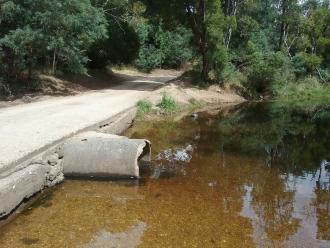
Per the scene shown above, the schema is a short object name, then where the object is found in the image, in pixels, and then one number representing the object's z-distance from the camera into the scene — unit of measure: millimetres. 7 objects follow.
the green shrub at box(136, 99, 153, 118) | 18422
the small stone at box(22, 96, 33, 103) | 18672
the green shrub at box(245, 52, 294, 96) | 29250
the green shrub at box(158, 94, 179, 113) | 20377
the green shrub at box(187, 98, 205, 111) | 23350
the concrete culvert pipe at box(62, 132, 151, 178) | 9539
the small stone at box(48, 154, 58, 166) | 9095
